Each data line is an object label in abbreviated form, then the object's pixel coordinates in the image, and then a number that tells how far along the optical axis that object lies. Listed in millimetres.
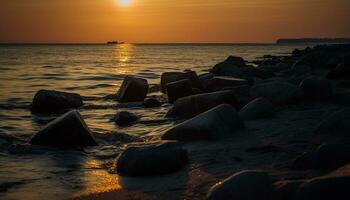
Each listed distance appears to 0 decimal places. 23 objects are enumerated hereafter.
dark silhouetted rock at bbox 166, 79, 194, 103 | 10664
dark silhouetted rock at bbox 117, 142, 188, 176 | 4641
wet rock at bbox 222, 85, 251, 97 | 9766
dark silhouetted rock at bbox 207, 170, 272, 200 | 3234
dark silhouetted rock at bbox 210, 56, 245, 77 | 15741
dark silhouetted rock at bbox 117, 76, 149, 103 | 11836
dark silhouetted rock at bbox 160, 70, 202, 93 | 12984
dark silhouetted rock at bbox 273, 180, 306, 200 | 3174
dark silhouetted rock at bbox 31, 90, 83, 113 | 9992
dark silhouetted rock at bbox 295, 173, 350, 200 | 2938
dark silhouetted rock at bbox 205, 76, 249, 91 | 11016
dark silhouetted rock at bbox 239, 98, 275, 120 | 7188
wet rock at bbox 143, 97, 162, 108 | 10773
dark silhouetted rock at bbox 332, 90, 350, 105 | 7983
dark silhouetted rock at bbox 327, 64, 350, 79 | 12406
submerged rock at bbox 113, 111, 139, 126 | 8424
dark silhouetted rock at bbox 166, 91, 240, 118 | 8133
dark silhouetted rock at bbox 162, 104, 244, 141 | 5941
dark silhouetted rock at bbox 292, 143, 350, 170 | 3834
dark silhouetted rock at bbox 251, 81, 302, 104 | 8578
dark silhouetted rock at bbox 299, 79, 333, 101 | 8617
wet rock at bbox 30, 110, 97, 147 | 6324
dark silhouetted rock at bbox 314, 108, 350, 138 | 5211
